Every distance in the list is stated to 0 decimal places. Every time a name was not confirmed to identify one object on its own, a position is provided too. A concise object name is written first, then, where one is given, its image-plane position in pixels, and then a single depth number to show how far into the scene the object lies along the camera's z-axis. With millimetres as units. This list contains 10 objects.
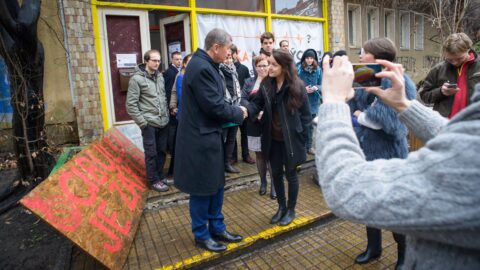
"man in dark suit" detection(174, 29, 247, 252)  3074
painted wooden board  2658
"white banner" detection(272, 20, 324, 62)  8219
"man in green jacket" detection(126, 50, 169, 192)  4594
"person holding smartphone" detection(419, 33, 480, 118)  3602
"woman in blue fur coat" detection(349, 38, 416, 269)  2643
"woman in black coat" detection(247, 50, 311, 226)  3625
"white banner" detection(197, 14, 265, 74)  7059
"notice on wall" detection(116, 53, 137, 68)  6086
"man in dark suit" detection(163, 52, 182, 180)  5227
